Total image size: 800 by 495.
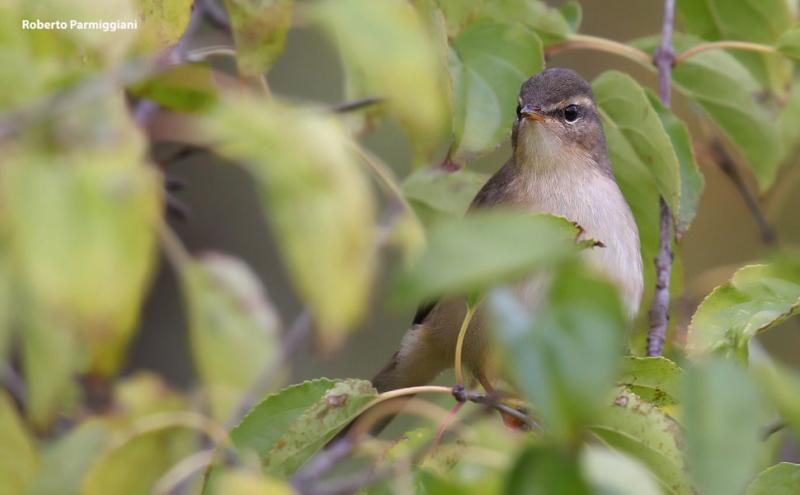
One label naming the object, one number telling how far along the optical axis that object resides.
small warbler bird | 6.31
